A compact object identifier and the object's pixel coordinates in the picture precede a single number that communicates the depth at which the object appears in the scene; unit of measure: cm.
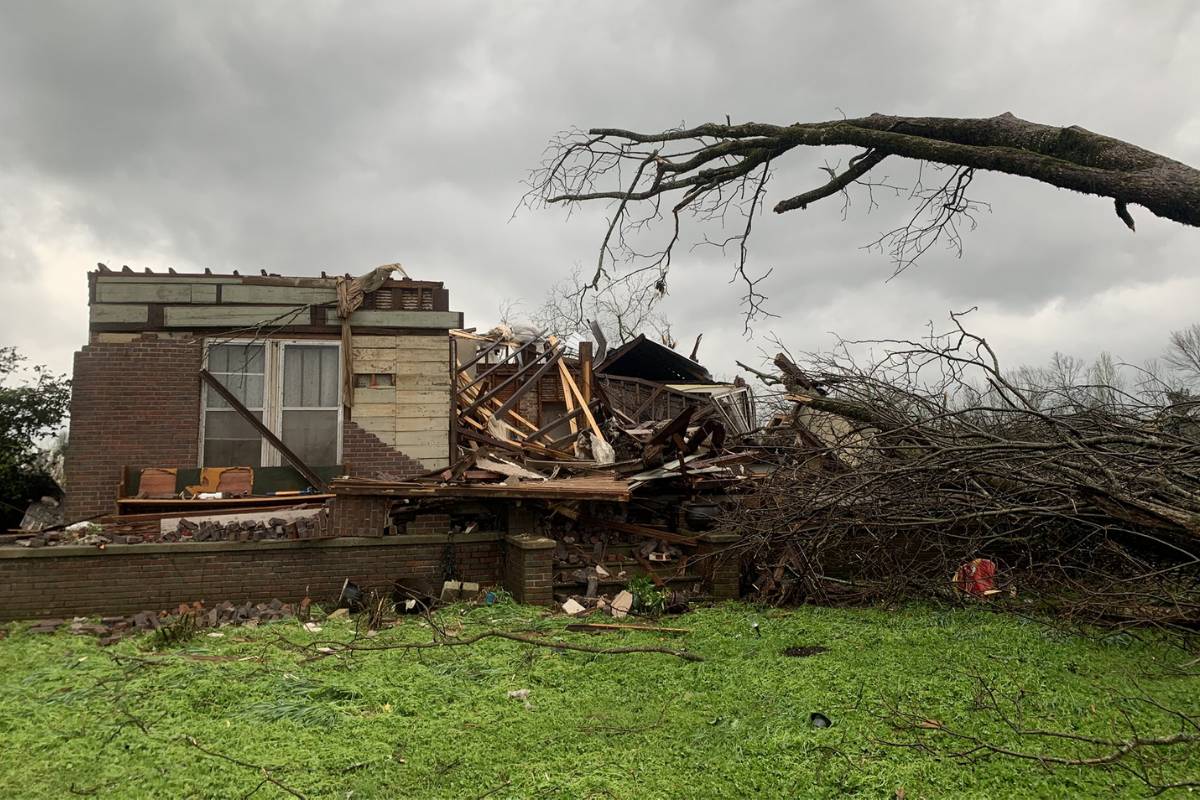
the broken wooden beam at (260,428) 1012
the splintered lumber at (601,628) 735
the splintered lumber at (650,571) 891
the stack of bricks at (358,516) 878
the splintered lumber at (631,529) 962
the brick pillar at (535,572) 834
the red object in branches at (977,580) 764
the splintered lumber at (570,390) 1364
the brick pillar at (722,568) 902
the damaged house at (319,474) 858
